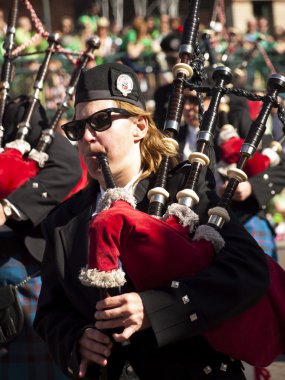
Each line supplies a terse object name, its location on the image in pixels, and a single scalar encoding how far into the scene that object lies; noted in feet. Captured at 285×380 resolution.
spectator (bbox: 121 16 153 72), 64.08
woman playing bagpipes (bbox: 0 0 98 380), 24.57
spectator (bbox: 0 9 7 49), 60.34
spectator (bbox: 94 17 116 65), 68.69
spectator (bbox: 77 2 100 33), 74.06
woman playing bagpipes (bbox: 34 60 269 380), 13.52
